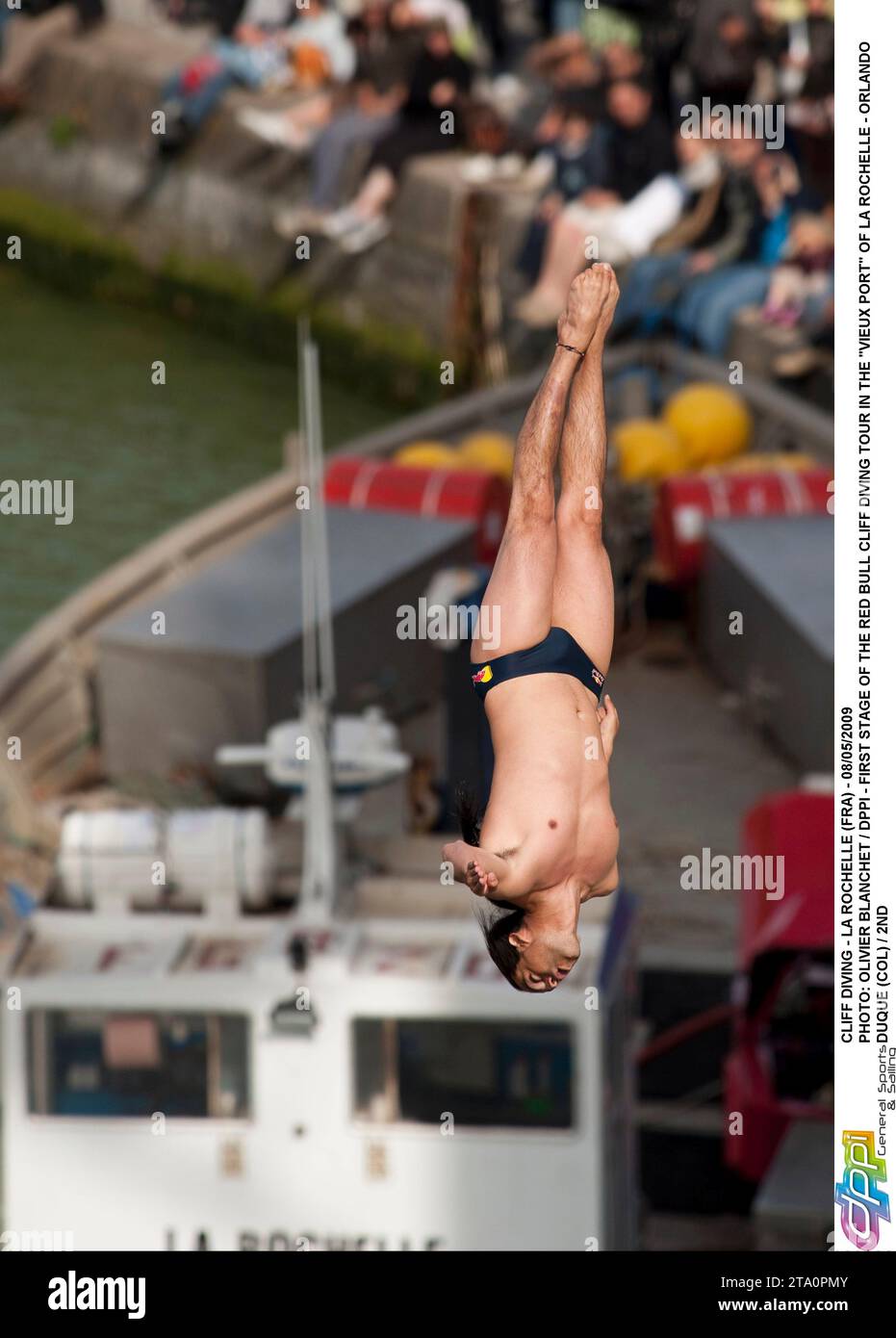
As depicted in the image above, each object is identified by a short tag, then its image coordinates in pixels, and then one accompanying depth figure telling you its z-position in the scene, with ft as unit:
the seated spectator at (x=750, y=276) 86.33
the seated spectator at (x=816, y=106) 87.86
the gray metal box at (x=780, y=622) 65.77
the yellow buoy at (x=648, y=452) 80.89
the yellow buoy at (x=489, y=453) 79.00
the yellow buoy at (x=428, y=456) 79.82
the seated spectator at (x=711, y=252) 87.61
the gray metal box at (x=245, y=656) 60.18
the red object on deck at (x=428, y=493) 71.51
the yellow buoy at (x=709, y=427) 84.17
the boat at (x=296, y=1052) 41.42
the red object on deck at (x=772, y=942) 48.85
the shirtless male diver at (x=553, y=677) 20.17
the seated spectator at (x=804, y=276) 84.17
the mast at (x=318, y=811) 43.27
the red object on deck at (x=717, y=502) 74.54
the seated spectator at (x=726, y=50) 91.81
